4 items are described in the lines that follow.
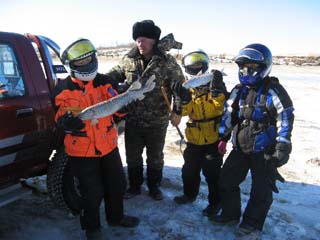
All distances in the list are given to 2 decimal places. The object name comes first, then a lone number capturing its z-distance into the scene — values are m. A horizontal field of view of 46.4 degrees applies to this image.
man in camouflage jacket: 4.29
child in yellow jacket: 4.01
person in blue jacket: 3.42
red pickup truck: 3.46
